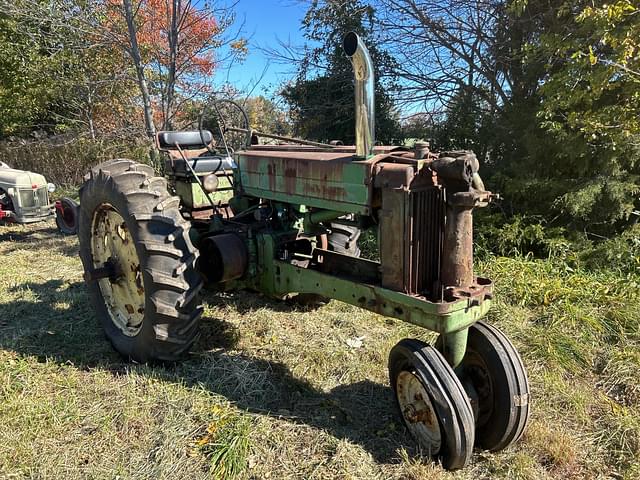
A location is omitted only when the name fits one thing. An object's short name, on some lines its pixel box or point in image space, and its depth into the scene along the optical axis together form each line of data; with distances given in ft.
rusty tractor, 7.77
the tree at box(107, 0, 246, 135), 25.17
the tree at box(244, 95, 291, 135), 35.11
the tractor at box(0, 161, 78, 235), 23.58
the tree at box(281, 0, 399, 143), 27.14
